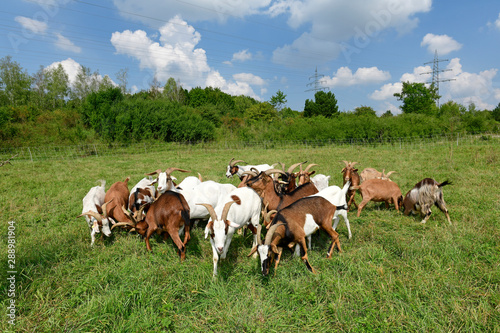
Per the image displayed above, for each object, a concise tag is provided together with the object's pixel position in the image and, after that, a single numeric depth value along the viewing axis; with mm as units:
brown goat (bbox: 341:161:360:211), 8047
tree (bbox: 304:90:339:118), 44219
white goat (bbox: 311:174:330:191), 8506
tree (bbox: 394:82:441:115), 43619
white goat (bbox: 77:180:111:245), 5599
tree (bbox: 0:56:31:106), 36812
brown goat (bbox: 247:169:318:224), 6126
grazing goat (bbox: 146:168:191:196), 6895
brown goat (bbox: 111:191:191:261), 5102
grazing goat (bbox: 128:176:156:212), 6652
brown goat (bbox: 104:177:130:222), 6176
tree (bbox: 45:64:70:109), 42625
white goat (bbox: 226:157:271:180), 9961
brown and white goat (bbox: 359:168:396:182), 9547
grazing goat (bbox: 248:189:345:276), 4121
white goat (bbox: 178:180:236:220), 6039
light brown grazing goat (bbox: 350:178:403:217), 7250
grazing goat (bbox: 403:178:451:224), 6284
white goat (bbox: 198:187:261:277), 4211
